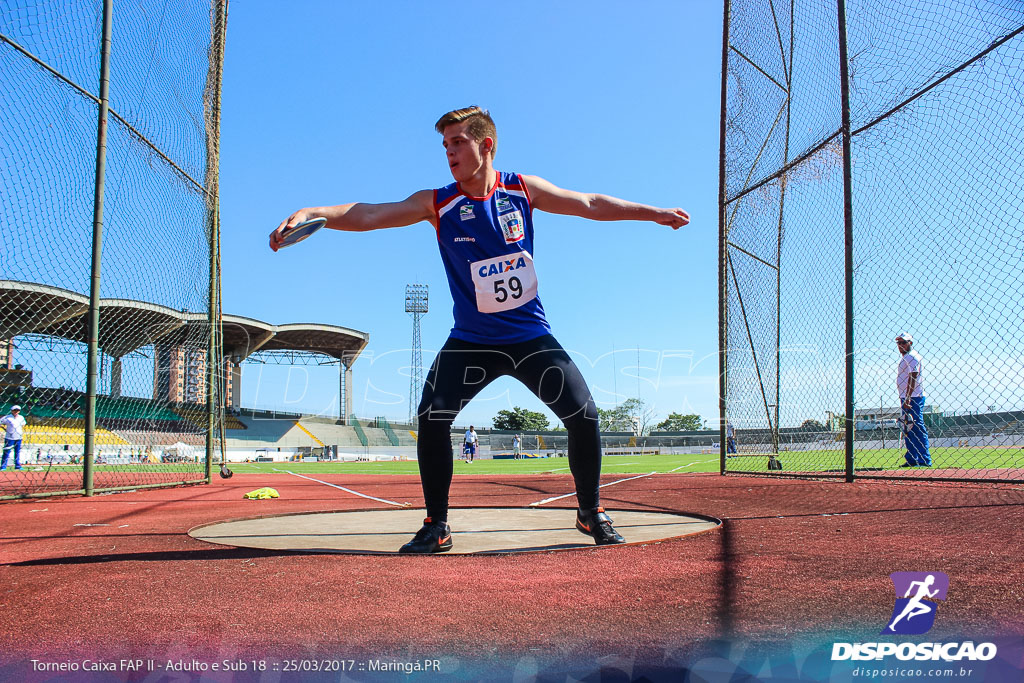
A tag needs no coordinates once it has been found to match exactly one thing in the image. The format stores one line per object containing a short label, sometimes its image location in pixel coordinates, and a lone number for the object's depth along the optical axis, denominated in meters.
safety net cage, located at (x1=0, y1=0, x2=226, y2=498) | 6.28
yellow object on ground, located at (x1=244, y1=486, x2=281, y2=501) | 6.51
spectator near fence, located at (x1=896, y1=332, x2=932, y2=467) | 7.56
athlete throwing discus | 3.12
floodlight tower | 58.25
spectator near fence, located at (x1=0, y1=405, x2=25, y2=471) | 15.69
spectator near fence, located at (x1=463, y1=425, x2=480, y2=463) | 29.86
